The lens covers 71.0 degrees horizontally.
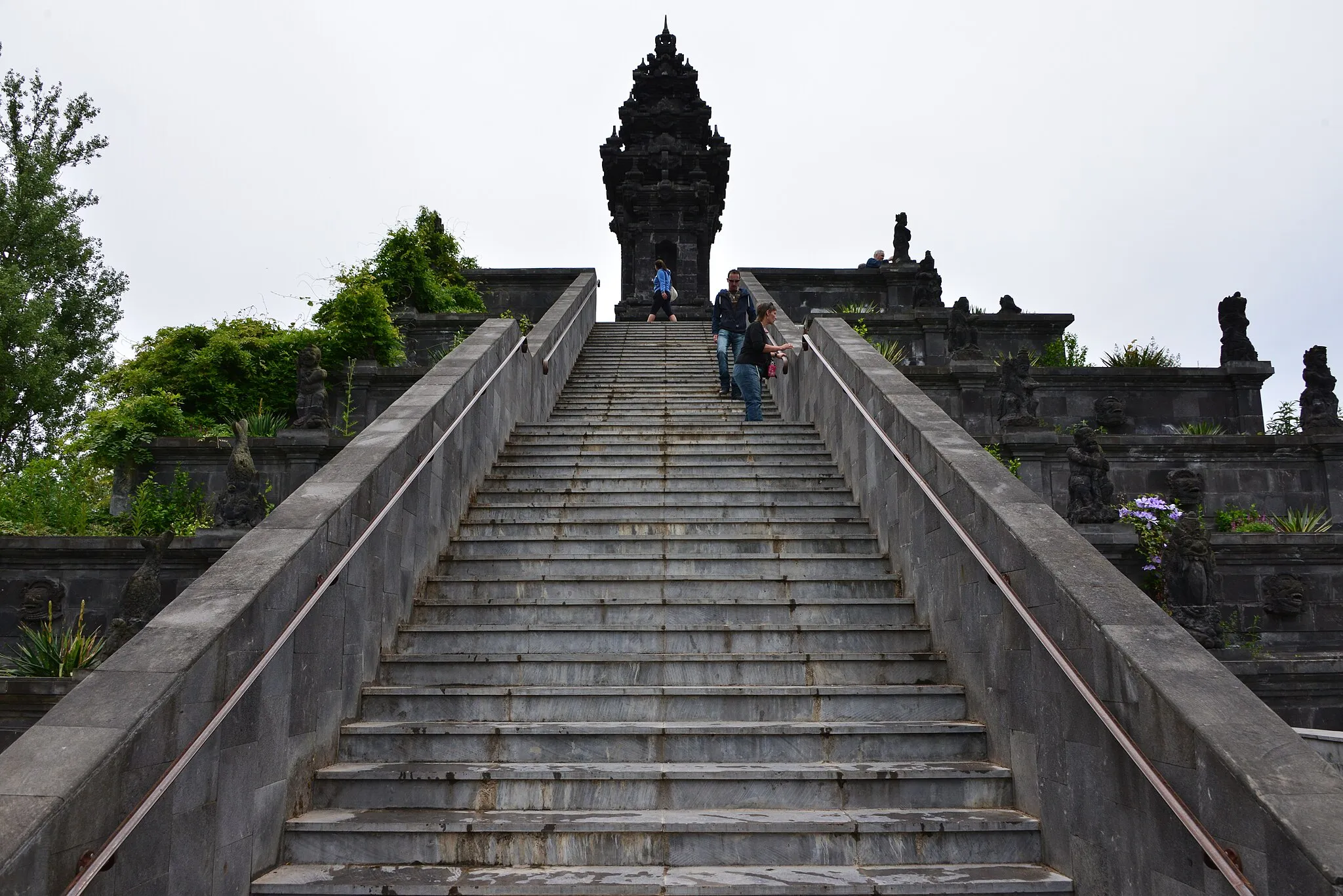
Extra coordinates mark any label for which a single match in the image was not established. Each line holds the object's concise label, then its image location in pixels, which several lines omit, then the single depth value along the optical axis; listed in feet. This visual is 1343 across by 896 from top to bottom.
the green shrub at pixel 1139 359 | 53.16
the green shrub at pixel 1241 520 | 36.68
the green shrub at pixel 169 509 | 35.17
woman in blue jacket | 63.62
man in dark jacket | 38.93
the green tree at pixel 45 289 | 73.51
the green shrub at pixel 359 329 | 44.14
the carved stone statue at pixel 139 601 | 26.94
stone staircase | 14.08
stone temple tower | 84.33
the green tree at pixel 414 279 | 58.70
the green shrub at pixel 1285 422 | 46.93
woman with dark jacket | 34.53
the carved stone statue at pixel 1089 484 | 32.19
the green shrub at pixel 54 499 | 35.14
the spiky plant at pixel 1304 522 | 36.83
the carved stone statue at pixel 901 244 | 73.82
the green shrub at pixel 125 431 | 36.42
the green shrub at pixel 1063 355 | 54.49
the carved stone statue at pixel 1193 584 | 28.07
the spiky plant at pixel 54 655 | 25.79
